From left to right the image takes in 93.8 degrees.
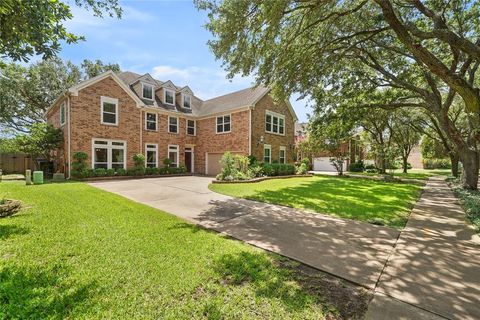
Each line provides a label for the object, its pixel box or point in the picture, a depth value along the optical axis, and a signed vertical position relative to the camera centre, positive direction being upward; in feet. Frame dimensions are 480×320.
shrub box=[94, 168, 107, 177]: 48.05 -2.95
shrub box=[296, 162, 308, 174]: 70.28 -3.34
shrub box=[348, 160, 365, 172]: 97.04 -3.72
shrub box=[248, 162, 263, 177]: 53.16 -2.69
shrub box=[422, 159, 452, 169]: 139.73 -2.92
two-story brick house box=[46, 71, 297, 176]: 49.57 +9.29
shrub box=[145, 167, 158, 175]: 56.70 -3.19
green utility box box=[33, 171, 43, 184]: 38.78 -3.27
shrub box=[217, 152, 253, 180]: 46.32 -2.40
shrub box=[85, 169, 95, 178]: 46.52 -3.05
